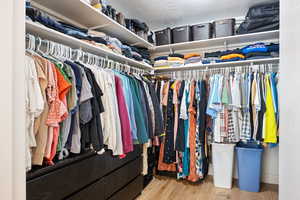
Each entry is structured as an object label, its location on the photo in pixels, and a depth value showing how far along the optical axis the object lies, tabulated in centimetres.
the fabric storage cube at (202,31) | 251
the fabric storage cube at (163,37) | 272
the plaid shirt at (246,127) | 210
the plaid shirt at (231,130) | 217
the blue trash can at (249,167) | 221
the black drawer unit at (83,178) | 104
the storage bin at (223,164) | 232
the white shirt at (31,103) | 90
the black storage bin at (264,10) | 212
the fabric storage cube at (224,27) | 239
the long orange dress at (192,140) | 237
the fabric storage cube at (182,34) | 261
